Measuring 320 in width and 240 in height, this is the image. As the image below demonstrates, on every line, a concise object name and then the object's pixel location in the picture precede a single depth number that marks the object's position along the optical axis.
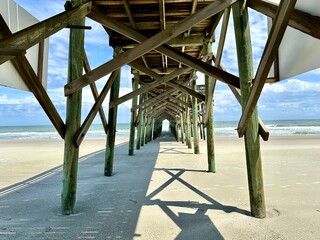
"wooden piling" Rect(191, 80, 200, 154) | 8.70
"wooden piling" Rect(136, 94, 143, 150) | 10.85
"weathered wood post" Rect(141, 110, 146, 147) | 13.78
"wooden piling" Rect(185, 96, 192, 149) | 11.21
